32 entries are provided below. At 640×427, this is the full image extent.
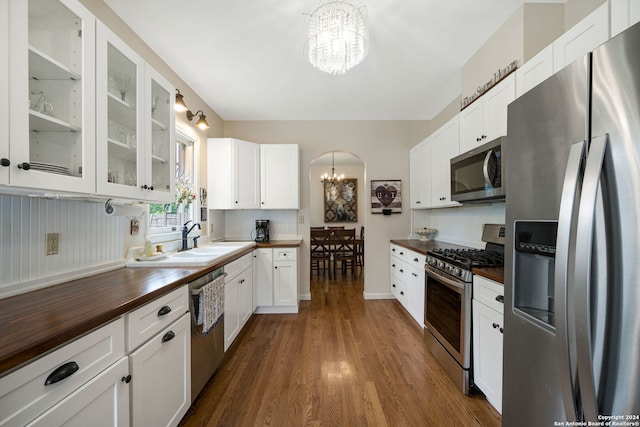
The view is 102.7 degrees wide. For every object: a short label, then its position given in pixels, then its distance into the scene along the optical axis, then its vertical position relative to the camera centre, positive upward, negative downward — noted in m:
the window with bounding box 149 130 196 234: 2.47 +0.15
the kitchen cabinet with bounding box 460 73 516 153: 1.81 +0.79
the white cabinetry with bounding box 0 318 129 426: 0.68 -0.53
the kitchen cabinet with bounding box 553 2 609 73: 1.20 +0.89
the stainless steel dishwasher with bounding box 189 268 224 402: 1.62 -0.94
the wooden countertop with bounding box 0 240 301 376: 0.73 -0.38
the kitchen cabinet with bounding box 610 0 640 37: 1.08 +0.87
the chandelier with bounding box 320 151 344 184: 6.65 +0.96
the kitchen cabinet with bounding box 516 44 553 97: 1.48 +0.89
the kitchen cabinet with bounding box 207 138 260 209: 3.35 +0.52
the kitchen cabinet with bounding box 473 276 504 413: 1.49 -0.76
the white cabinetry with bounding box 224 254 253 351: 2.23 -0.83
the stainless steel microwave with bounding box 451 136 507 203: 1.79 +0.32
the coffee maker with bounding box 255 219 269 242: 3.58 -0.25
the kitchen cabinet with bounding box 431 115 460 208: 2.58 +0.60
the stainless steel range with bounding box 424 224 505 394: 1.77 -0.68
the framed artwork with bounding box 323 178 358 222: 6.84 +0.34
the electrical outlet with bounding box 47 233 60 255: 1.35 -0.16
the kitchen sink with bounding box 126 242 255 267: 1.85 -0.37
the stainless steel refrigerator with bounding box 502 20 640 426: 0.65 -0.05
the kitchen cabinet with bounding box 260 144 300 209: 3.57 +0.52
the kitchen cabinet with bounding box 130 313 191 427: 1.12 -0.83
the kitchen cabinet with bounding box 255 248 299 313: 3.26 -0.83
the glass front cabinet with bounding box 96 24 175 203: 1.31 +0.54
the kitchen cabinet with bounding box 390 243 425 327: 2.71 -0.79
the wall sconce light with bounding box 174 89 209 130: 2.25 +0.99
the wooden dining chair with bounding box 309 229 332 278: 4.83 -0.52
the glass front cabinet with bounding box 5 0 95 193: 0.92 +0.49
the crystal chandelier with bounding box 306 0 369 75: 1.67 +1.20
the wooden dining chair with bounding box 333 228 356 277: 4.95 -0.56
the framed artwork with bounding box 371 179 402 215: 3.87 +0.27
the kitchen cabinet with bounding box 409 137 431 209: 3.21 +0.53
